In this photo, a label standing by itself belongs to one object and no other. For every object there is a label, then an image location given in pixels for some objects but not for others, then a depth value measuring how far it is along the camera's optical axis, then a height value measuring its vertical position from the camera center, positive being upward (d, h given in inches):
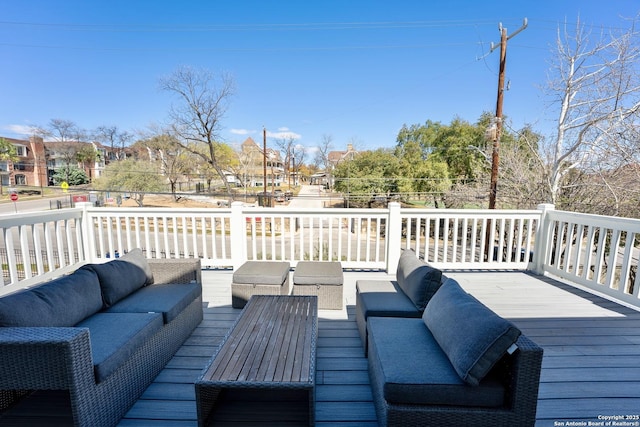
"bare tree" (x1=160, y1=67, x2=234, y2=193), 713.6 +178.0
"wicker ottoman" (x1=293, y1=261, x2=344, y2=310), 117.5 -42.2
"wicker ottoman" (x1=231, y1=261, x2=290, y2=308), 116.4 -40.7
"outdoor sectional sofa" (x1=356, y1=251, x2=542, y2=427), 51.3 -35.8
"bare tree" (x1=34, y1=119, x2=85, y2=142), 1251.8 +186.3
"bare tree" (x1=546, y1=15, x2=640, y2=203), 239.1 +67.2
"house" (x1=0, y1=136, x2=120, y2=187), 1282.5 +66.7
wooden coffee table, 55.1 -37.5
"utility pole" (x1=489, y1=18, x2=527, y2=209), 287.8 +59.8
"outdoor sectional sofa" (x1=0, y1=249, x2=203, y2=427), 51.7 -35.2
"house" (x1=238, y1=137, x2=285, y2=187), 1485.0 +73.2
